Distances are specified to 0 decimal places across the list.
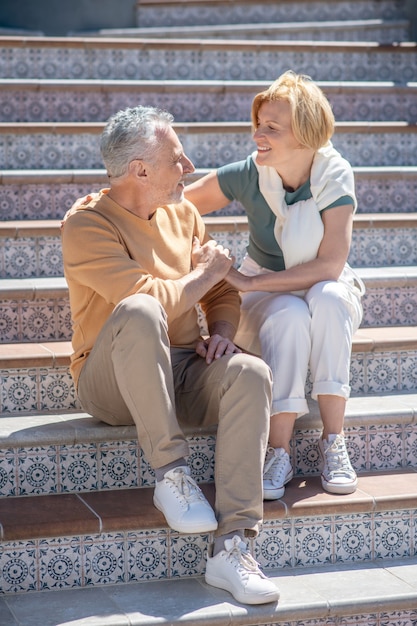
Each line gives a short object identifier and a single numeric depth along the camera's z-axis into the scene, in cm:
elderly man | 402
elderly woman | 452
